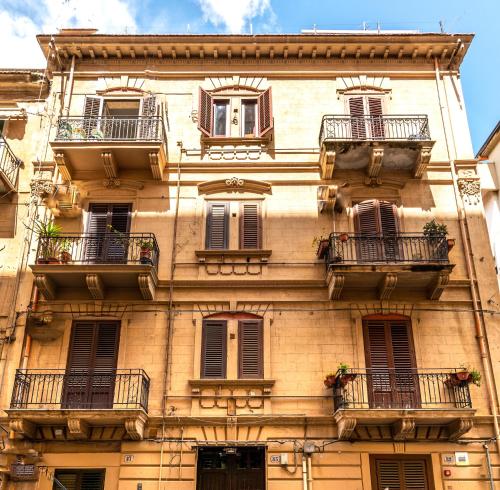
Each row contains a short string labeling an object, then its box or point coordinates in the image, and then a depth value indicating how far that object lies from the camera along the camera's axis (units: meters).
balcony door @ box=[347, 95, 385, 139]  17.80
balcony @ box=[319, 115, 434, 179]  16.75
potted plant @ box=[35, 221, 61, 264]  15.36
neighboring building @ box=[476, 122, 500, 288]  18.58
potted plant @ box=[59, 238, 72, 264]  15.52
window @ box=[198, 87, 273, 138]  18.25
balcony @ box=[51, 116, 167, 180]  16.73
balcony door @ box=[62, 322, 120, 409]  14.59
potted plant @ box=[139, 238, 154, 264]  15.27
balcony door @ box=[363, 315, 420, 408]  14.51
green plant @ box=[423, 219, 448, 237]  15.76
